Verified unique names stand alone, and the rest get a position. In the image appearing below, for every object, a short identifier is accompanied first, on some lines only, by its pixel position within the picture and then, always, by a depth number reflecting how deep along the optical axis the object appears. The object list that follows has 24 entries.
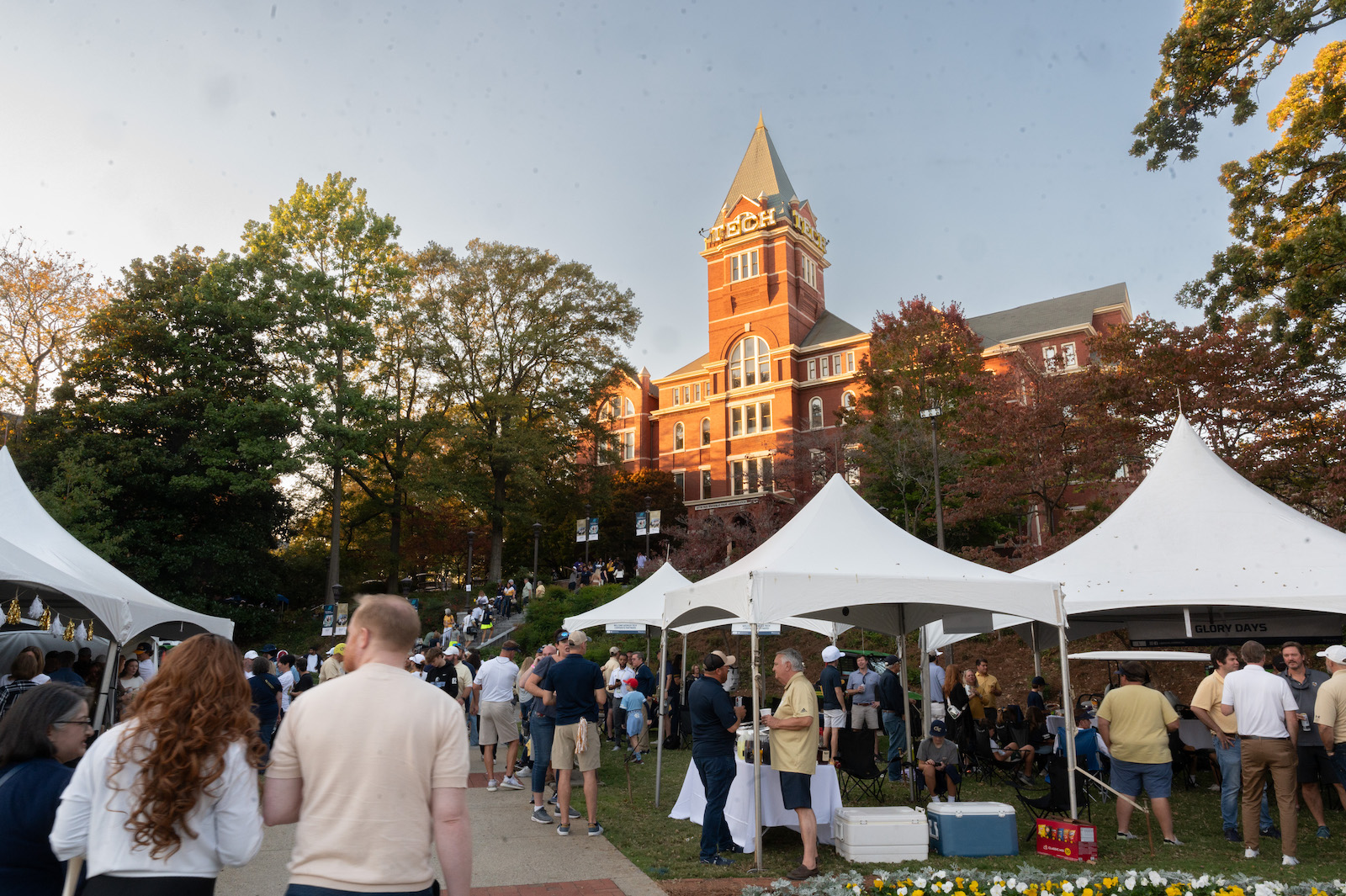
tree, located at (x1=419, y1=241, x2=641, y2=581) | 38.16
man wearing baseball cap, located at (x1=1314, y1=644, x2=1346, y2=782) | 7.04
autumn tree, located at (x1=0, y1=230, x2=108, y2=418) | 26.50
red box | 6.89
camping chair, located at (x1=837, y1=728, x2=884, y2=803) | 9.16
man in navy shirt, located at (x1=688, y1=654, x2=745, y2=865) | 6.80
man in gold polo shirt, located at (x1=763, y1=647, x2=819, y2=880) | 6.56
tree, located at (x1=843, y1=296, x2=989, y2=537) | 30.61
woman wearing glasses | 2.77
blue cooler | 7.07
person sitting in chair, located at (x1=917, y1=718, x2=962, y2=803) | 9.02
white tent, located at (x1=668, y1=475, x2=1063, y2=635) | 7.38
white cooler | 6.84
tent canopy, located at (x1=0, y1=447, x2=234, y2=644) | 7.80
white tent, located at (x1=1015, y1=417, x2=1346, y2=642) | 8.88
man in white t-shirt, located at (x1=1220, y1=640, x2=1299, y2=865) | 6.76
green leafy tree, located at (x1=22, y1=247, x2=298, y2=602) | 28.30
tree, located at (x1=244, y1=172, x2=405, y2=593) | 31.23
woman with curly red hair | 2.45
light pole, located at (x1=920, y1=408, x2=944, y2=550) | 21.06
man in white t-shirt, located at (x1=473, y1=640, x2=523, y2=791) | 10.52
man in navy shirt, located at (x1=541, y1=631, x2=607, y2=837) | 8.20
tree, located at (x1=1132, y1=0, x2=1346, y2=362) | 12.21
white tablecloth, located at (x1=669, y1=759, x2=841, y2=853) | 7.41
